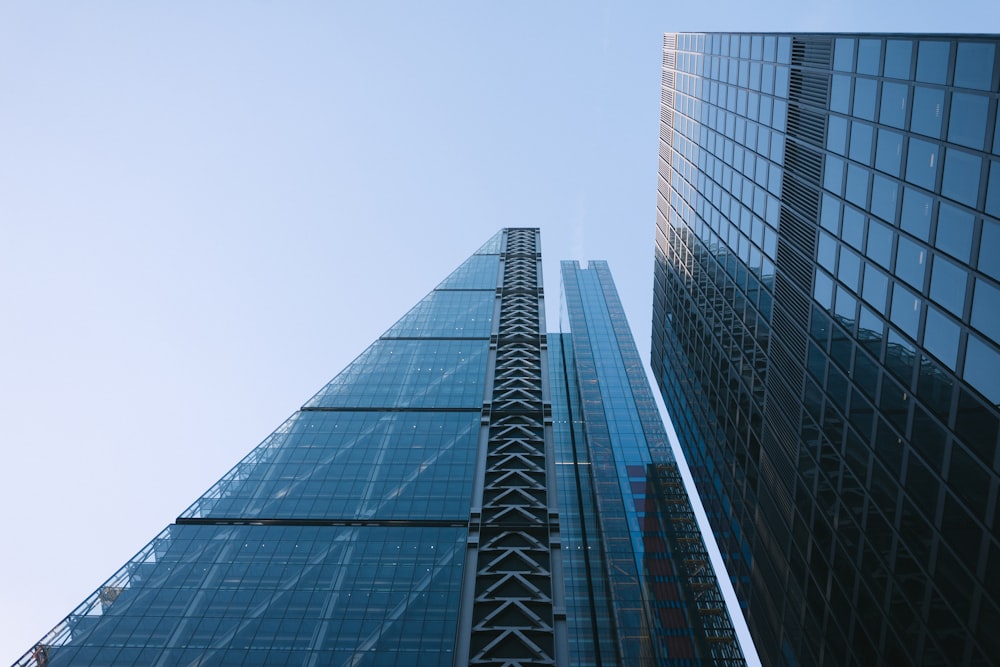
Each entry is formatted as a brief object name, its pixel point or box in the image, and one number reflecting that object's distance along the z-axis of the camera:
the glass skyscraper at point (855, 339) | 16.53
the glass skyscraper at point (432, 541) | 32.41
